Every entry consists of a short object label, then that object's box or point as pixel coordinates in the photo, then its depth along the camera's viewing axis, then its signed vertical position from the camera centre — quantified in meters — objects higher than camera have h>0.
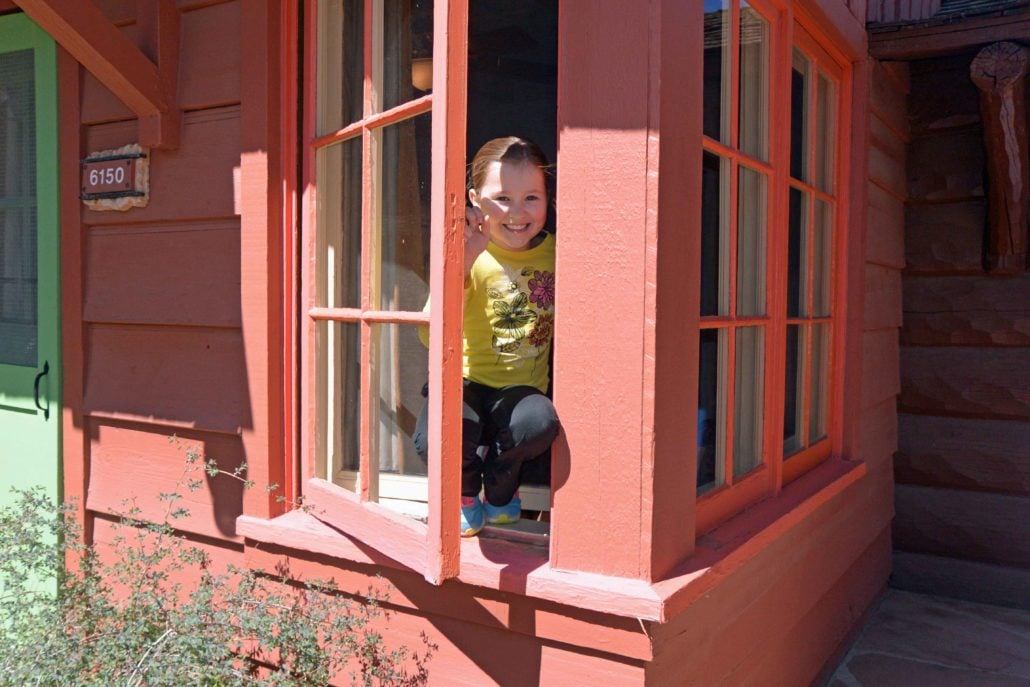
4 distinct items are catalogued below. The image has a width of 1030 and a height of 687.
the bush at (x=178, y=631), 2.11 -0.75
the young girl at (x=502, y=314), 2.31 +0.01
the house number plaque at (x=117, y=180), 2.82 +0.41
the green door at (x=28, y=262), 3.04 +0.17
